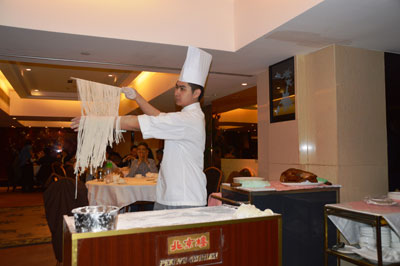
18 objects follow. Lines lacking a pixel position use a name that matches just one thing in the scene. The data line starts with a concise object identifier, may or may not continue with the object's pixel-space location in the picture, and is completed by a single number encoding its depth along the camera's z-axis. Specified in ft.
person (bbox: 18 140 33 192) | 30.78
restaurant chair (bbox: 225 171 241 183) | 19.34
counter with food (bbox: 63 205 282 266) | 3.67
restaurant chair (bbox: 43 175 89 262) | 7.80
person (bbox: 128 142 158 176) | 15.81
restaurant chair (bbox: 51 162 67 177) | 16.19
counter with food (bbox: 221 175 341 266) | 8.14
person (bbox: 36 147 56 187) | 30.35
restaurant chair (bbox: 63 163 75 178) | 13.76
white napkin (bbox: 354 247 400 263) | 7.17
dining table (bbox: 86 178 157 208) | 12.14
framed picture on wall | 11.73
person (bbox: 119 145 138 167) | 20.29
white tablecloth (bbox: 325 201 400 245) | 6.96
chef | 5.50
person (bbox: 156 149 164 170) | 24.52
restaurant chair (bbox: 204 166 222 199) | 13.75
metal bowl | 3.69
